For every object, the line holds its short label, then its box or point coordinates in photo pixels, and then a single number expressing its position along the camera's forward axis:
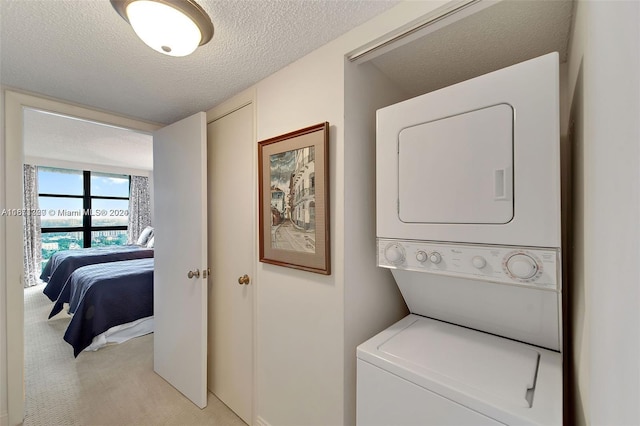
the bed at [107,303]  2.62
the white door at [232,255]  1.78
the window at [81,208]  5.06
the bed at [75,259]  3.79
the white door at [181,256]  1.91
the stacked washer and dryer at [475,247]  0.82
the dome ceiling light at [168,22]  0.97
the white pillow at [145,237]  5.41
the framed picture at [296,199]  1.30
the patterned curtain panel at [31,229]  4.73
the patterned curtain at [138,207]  6.11
